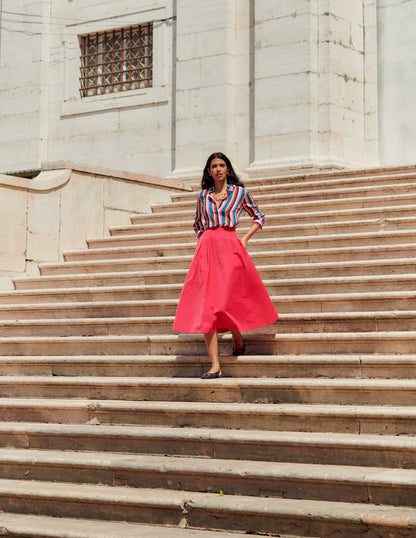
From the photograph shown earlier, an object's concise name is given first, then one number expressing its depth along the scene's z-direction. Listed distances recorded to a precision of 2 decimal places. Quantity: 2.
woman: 7.14
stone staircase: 5.50
